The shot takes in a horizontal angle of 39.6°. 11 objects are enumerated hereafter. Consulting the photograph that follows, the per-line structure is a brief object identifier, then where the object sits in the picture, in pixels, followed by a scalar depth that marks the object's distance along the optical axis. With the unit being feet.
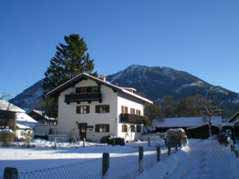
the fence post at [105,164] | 24.66
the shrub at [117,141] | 120.37
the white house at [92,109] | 144.77
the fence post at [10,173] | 14.70
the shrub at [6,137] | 100.63
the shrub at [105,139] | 127.31
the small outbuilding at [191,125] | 203.00
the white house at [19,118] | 134.40
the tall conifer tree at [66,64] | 183.62
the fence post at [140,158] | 35.65
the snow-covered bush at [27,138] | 104.19
